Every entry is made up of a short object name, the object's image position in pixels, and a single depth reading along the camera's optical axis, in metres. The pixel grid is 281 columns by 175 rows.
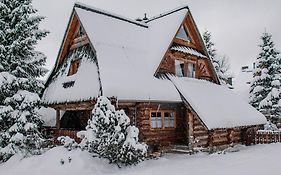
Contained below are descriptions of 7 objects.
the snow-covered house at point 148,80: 17.23
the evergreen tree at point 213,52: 34.00
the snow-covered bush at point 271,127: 30.44
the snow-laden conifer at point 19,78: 16.03
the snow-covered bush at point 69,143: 14.93
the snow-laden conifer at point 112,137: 13.45
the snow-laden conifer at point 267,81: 30.42
